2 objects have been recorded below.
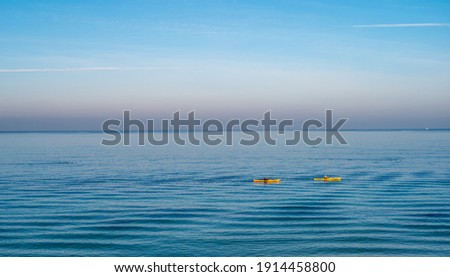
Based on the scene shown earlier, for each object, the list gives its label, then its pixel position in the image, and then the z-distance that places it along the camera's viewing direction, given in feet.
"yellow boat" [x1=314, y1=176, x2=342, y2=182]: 221.87
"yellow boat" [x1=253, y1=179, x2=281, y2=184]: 215.92
